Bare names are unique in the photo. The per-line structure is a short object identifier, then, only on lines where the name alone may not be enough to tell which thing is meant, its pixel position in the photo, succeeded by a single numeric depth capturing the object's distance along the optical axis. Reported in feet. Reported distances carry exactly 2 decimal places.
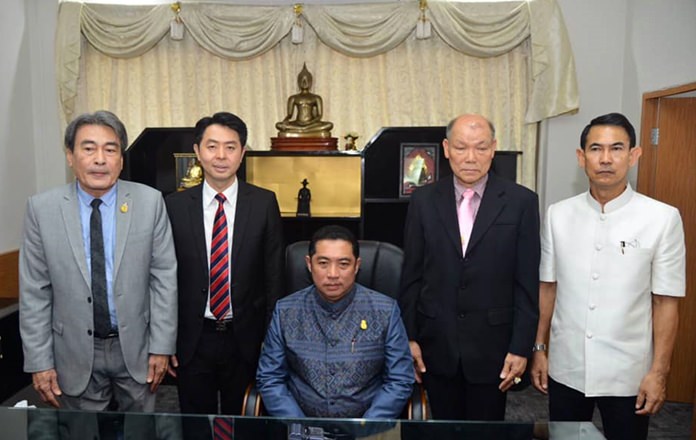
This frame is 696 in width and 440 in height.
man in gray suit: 5.98
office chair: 7.20
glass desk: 4.87
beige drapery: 13.50
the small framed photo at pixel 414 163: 13.04
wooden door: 10.91
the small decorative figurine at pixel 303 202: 12.99
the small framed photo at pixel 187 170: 13.17
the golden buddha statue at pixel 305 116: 13.24
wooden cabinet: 13.00
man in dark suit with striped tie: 6.73
